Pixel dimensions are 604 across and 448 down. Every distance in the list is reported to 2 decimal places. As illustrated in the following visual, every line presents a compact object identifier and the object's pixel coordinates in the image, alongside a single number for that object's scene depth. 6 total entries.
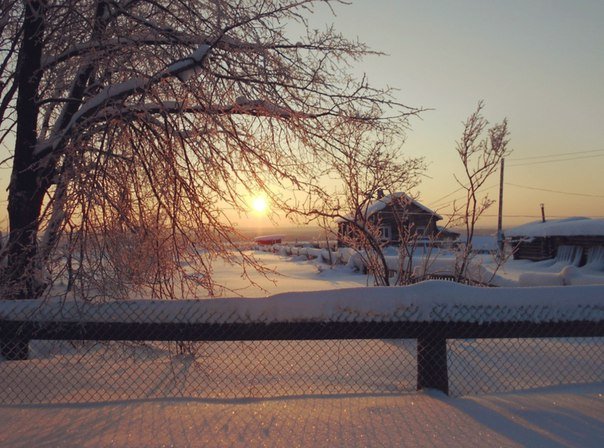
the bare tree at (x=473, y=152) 8.80
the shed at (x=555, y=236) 19.41
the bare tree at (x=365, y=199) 5.16
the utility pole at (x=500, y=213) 33.12
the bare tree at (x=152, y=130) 4.54
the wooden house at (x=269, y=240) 76.74
